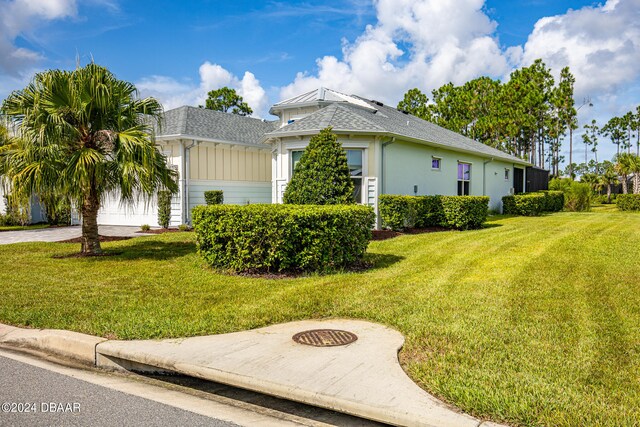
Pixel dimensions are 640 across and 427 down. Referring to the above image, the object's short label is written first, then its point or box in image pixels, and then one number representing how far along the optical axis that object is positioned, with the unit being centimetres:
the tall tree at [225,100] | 4084
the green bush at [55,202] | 938
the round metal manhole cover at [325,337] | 437
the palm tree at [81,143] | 900
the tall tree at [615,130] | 7038
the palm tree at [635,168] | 3691
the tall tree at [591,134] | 6638
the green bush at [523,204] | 2120
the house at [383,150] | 1411
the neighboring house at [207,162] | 1689
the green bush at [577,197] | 2781
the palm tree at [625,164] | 3769
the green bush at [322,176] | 1161
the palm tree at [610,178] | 4547
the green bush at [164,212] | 1673
